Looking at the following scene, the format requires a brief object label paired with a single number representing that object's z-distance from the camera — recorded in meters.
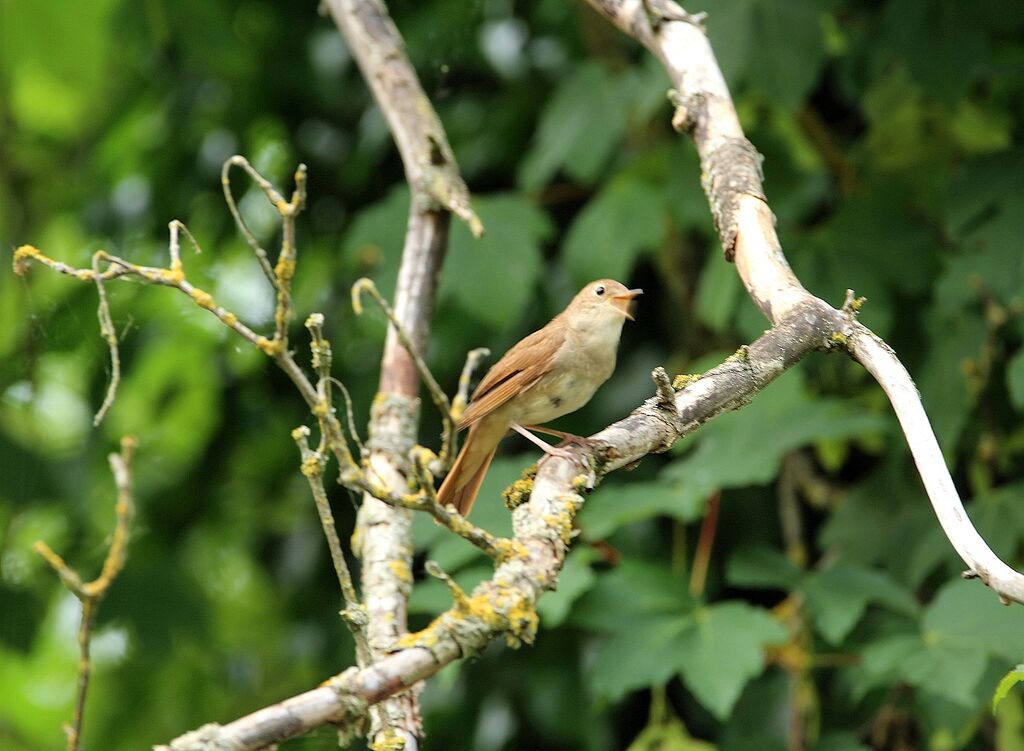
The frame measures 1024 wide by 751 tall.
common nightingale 6.90
